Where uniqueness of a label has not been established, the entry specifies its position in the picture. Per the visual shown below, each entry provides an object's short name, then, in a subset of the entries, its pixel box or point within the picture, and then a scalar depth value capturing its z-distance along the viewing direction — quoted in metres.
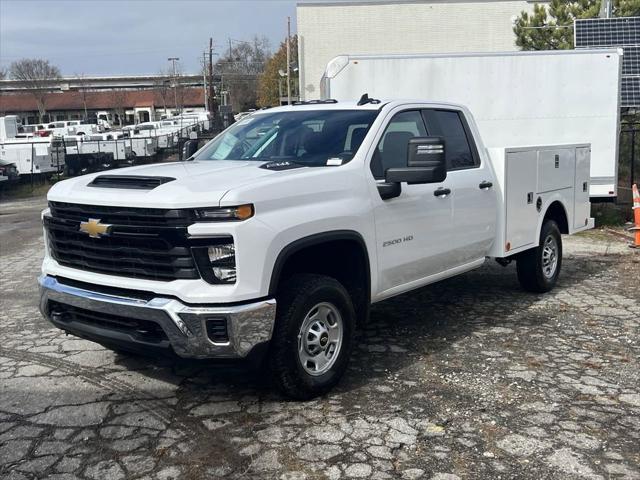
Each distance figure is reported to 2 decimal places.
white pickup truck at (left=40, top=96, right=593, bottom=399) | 4.02
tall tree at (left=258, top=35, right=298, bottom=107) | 61.62
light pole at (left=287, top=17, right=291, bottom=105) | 50.07
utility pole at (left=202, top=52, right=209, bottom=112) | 78.61
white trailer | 12.12
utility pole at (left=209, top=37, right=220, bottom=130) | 66.81
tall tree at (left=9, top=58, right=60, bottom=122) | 90.50
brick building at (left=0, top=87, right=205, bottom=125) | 98.12
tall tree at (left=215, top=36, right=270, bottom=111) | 83.38
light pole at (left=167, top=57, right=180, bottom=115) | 93.05
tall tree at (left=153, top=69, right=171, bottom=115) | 97.16
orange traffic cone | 10.66
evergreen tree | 17.73
